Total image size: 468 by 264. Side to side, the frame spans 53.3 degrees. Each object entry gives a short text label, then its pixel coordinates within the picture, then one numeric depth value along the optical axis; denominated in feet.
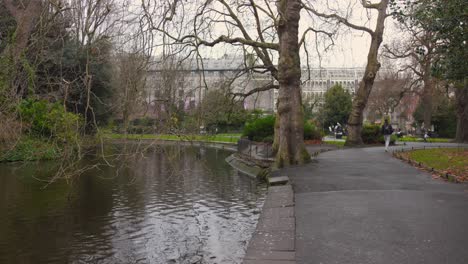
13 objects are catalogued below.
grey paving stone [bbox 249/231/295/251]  21.48
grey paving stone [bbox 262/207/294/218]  28.38
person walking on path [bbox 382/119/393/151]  81.15
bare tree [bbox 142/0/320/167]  58.39
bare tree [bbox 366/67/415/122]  165.98
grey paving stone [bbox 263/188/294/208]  32.35
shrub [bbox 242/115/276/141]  100.94
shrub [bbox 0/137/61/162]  76.13
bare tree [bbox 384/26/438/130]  129.49
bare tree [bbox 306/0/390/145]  90.58
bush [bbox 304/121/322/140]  109.60
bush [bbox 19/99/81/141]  80.42
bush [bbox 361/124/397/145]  107.65
